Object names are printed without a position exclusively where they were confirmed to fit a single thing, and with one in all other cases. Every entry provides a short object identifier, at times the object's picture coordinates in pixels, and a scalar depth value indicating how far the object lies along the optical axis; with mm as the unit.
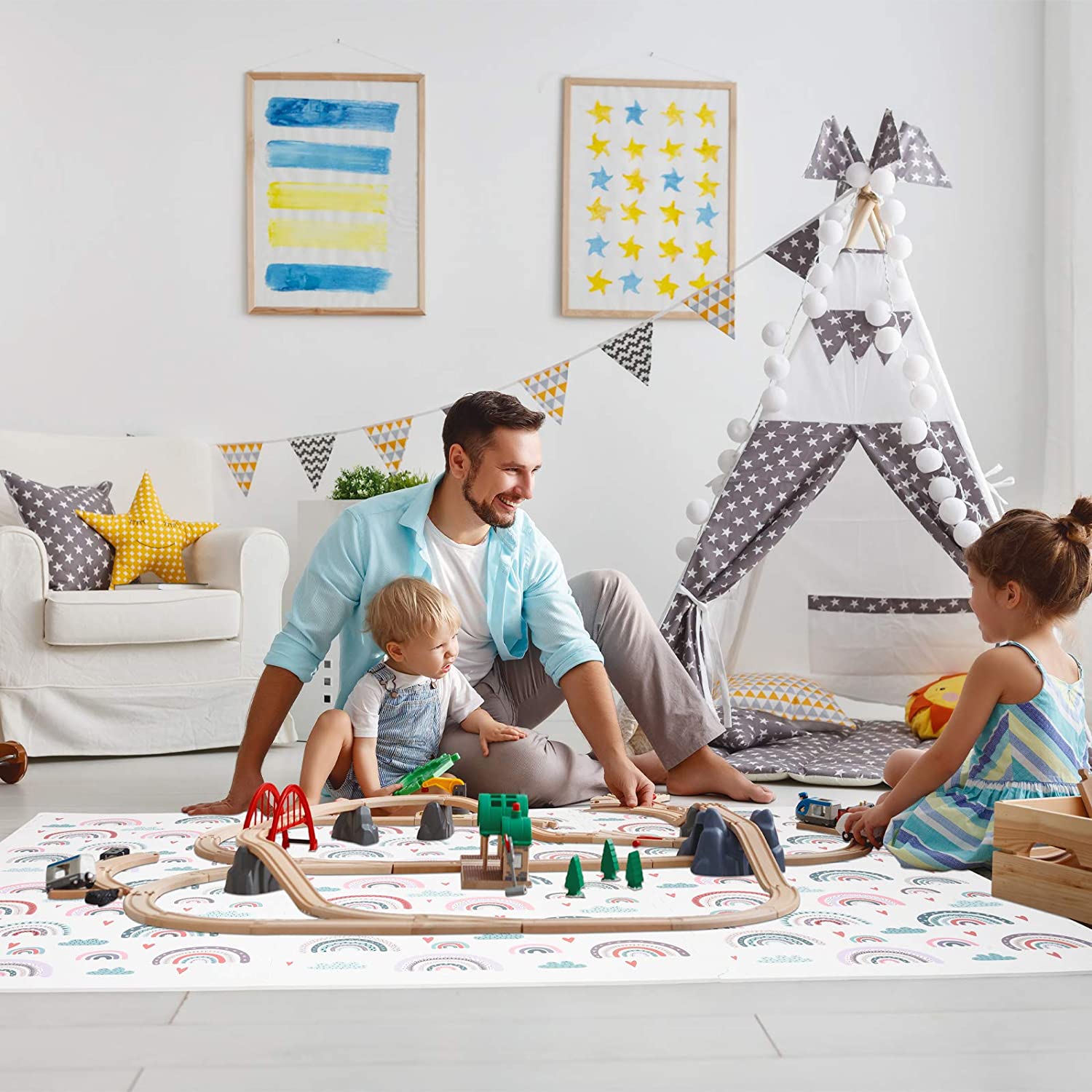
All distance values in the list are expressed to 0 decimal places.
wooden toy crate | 1578
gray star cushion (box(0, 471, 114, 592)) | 3424
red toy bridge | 1849
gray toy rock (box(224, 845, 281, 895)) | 1641
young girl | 1866
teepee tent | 3105
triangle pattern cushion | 3248
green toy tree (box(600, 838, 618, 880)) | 1782
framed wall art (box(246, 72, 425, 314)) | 4258
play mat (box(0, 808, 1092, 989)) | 1363
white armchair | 3189
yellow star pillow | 3572
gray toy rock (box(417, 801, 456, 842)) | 2047
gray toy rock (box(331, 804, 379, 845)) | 1979
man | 2344
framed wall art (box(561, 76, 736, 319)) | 4336
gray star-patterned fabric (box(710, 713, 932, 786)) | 2746
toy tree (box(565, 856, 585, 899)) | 1687
